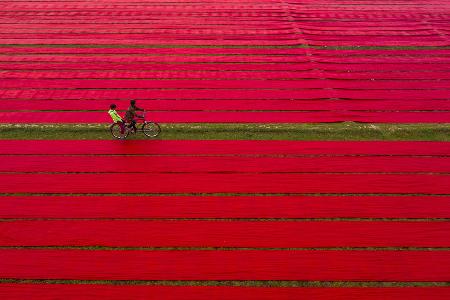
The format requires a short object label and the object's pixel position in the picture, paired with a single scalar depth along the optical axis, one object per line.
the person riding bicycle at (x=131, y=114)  10.22
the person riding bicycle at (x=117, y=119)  10.11
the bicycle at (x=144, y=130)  10.77
